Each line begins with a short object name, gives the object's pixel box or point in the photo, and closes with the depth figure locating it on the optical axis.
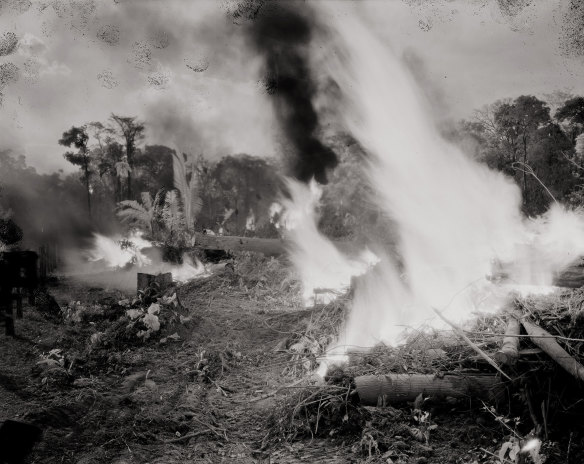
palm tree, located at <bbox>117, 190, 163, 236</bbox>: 18.73
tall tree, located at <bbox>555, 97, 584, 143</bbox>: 16.78
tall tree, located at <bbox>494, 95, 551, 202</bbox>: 17.78
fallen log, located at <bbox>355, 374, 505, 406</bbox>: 3.93
